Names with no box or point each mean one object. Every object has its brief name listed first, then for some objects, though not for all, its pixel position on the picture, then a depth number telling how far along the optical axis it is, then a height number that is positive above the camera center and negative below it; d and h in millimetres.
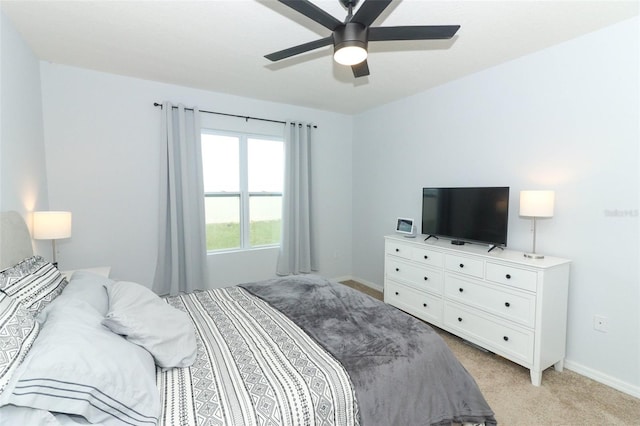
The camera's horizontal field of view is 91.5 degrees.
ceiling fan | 1526 +880
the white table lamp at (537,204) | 2412 -72
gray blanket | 1398 -813
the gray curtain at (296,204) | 4215 -121
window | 3859 +84
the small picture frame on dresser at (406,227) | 3652 -388
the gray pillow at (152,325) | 1340 -600
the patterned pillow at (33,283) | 1430 -443
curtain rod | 3406 +988
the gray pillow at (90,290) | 1539 -499
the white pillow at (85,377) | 944 -592
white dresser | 2322 -875
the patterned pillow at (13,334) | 976 -493
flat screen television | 2740 -183
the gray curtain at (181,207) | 3416 -131
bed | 1016 -763
